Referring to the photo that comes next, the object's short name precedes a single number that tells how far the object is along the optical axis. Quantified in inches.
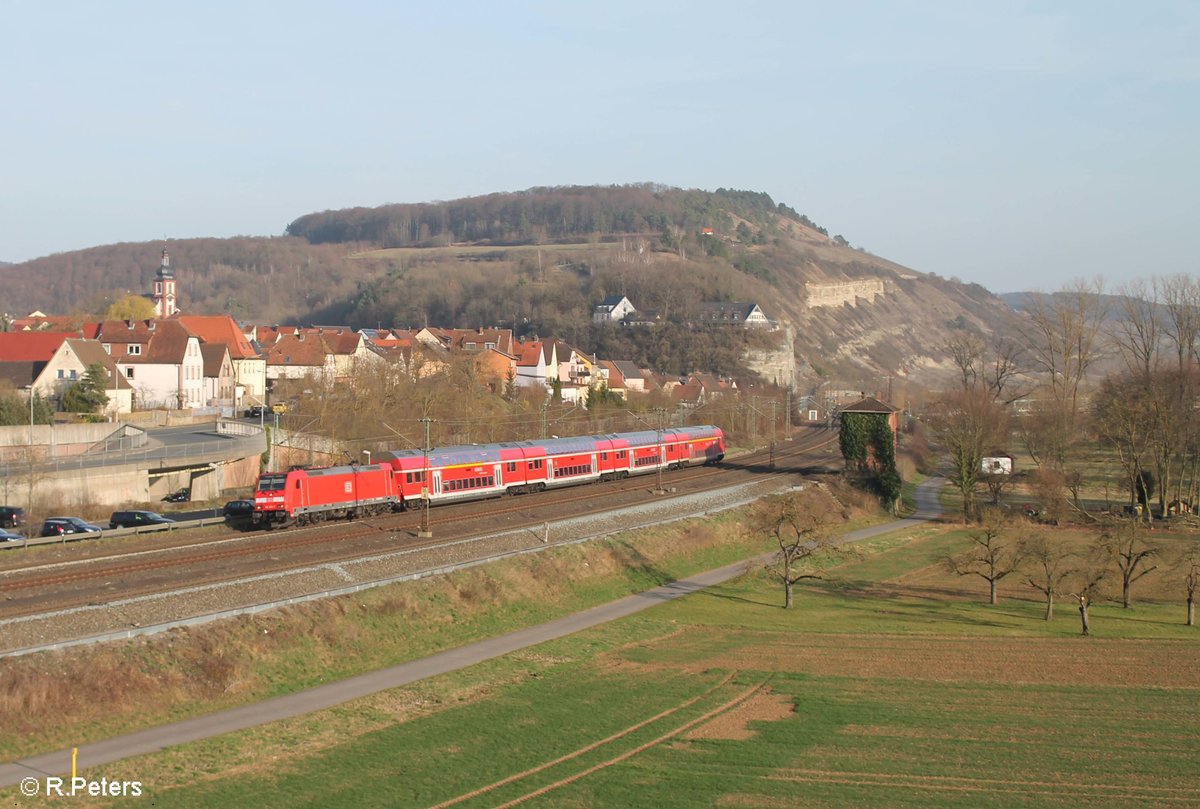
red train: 1718.8
